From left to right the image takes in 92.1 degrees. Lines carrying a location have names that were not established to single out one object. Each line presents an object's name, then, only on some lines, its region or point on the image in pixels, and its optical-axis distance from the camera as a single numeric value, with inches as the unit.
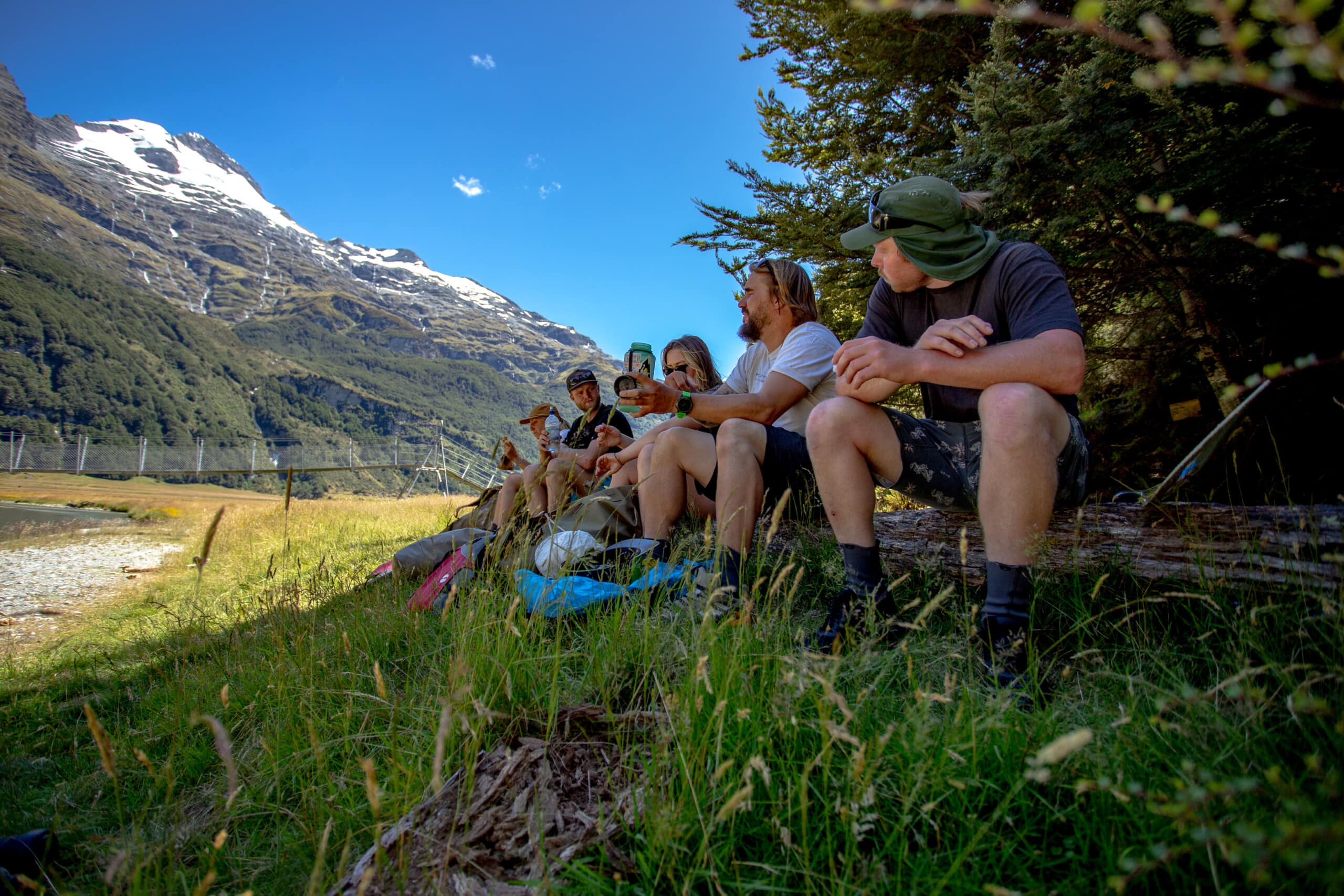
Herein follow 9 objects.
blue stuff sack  72.6
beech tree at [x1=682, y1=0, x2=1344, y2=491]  111.8
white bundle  99.3
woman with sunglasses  124.7
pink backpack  103.4
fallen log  65.1
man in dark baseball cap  153.7
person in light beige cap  155.3
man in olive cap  65.9
